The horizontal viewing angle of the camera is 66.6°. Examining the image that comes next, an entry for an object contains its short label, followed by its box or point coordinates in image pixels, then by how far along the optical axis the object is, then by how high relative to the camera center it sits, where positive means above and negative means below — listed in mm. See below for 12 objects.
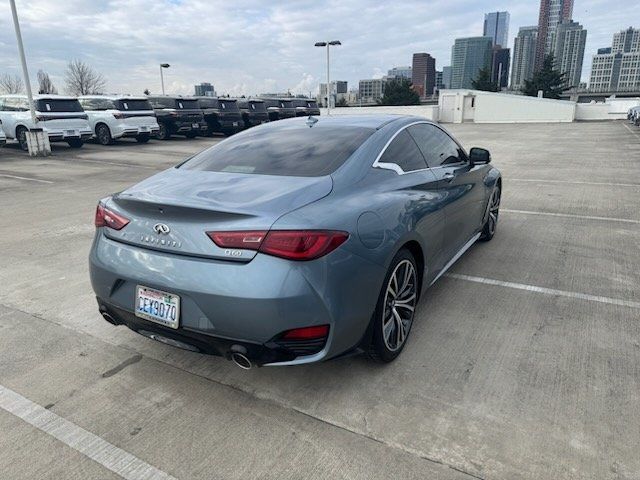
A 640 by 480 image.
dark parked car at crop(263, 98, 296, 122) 25016 -563
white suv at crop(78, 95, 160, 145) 17344 -600
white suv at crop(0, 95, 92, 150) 15172 -525
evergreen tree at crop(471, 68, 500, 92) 59875 +1343
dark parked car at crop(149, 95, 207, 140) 20203 -719
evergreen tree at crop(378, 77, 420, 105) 61938 +133
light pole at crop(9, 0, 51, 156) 13727 -1039
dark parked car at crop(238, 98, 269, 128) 23641 -682
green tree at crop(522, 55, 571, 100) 60844 +1360
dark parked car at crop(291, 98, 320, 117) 26025 -532
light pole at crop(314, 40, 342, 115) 33562 +3458
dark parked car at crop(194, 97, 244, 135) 22047 -700
